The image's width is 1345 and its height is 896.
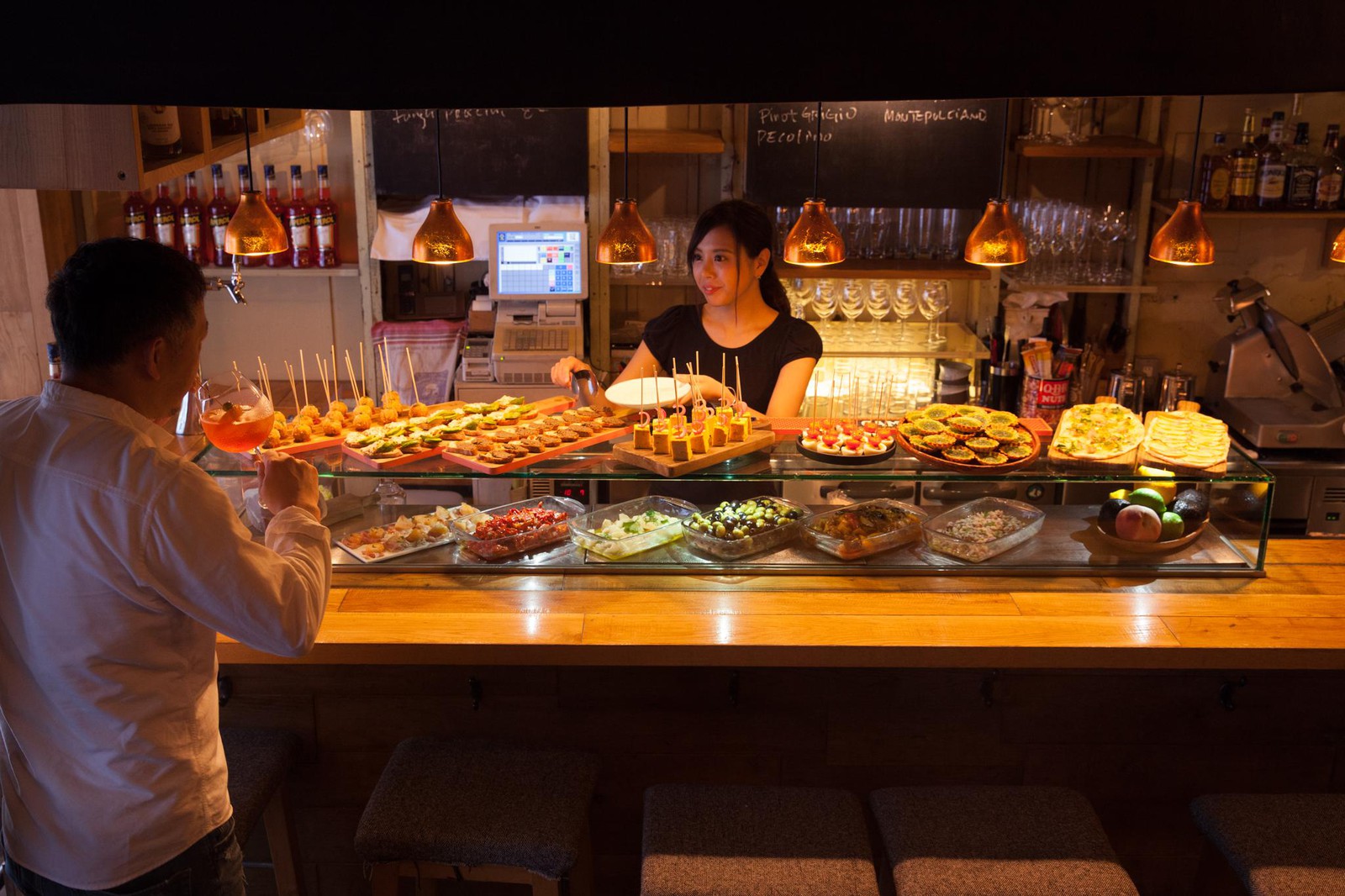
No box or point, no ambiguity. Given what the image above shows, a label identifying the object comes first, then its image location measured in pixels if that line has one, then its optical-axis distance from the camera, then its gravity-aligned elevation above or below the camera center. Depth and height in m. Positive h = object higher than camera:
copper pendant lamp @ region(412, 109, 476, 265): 2.59 -0.04
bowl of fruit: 2.68 -0.69
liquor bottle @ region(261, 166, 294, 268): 4.90 +0.07
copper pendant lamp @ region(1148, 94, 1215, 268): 2.49 -0.02
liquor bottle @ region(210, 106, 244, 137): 3.24 +0.29
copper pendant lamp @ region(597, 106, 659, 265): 2.77 -0.03
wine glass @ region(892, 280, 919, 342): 4.98 -0.32
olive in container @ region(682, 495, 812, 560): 2.68 -0.72
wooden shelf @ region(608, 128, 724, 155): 4.66 +0.34
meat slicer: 4.38 -0.61
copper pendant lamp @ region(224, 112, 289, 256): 2.54 -0.02
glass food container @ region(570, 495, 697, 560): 2.70 -0.74
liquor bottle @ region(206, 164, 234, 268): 4.91 +0.02
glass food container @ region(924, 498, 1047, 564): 2.69 -0.73
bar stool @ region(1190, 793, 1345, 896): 2.12 -1.18
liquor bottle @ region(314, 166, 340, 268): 4.99 -0.03
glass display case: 2.64 -0.75
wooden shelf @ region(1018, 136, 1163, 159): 4.62 +0.32
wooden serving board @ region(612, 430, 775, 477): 2.63 -0.55
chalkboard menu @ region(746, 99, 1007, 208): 4.77 +0.31
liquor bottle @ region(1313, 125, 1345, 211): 4.68 +0.22
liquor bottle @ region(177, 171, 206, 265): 4.85 -0.01
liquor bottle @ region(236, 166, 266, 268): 4.88 -0.18
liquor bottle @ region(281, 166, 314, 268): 4.97 -0.03
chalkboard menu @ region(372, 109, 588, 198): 4.75 +0.30
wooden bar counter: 2.38 -0.86
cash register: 4.77 -0.30
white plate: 2.94 -0.44
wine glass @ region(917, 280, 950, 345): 4.91 -0.31
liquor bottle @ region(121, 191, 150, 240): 4.75 +0.02
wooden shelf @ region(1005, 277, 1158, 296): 4.75 -0.25
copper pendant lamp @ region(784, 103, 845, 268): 2.66 -0.03
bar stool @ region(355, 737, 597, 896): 2.16 -1.15
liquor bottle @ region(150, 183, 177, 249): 4.82 +0.00
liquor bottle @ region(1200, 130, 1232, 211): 4.74 +0.21
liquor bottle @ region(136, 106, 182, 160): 2.55 +0.20
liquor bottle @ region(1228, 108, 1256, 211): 4.68 +0.22
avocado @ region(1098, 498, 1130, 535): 2.72 -0.68
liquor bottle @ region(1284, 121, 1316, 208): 4.68 +0.20
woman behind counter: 3.71 -0.35
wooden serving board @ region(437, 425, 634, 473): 2.64 -0.55
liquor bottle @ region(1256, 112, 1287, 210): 4.68 +0.24
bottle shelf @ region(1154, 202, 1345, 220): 4.66 +0.07
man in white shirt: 1.67 -0.57
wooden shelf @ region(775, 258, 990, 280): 4.70 -0.18
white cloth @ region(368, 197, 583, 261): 4.83 +0.03
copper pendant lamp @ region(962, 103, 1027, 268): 2.57 -0.03
